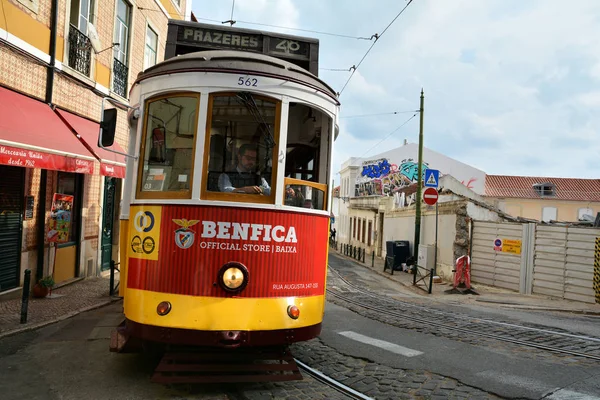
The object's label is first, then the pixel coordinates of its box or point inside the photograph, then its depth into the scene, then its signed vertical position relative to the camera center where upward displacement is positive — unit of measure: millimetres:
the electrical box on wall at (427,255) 19078 -1323
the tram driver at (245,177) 4508 +340
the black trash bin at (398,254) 21922 -1500
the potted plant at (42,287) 9344 -1687
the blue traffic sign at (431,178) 15688 +1509
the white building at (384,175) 45125 +4693
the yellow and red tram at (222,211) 4285 +14
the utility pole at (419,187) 18406 +1412
